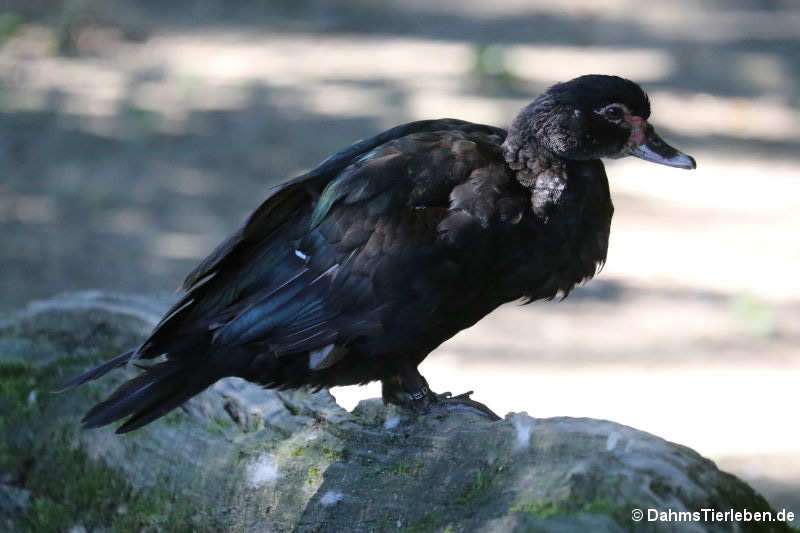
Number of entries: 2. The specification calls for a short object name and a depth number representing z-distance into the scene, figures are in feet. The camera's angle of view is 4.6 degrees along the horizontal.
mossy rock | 27.40
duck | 28.06
